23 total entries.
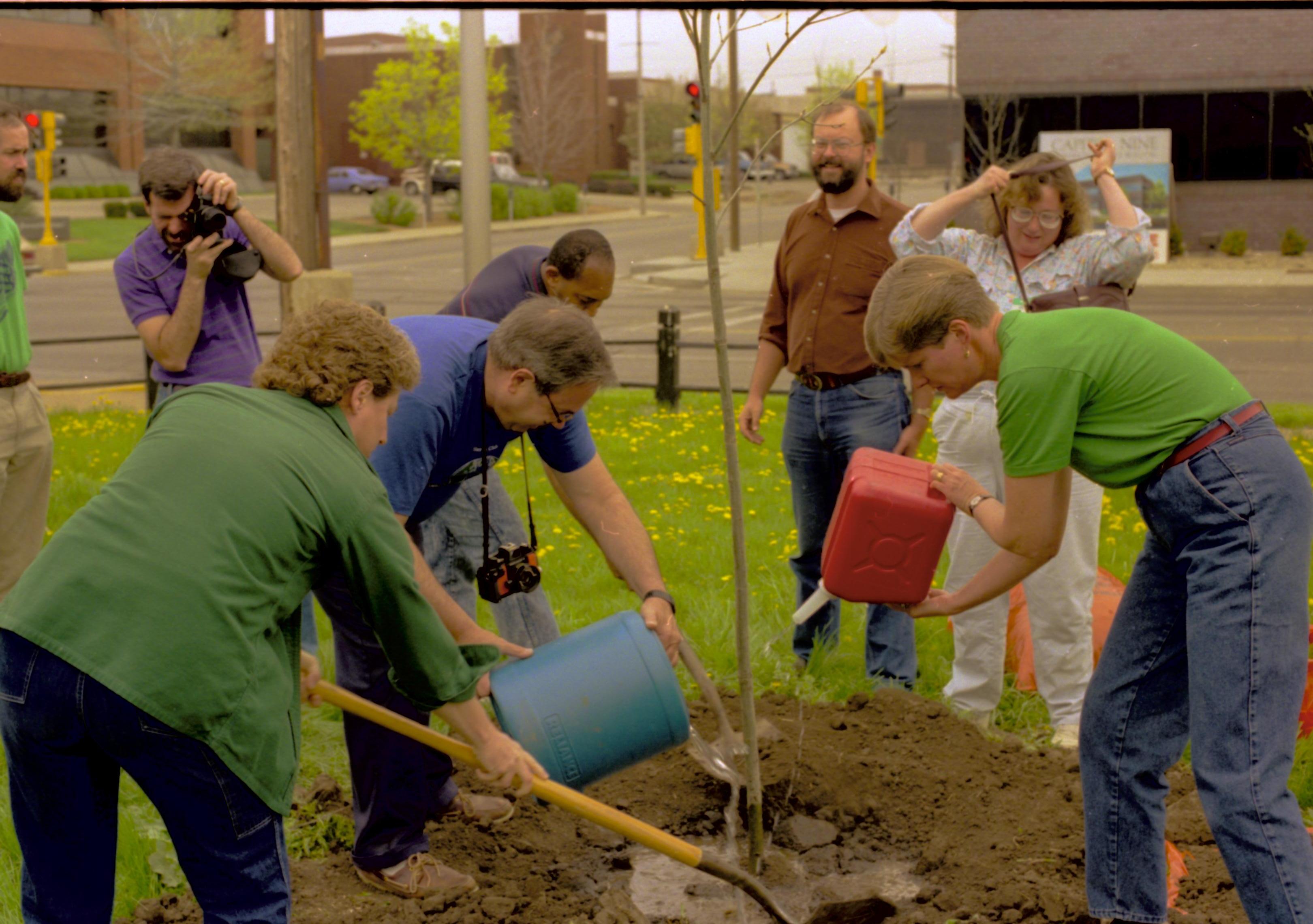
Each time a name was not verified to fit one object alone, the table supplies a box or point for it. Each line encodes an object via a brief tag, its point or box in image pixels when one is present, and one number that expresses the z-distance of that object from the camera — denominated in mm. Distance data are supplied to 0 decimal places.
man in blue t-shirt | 2797
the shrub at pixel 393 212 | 37969
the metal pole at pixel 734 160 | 19820
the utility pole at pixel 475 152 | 7902
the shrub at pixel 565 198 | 40938
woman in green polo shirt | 2512
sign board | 24109
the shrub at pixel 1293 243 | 24000
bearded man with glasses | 4238
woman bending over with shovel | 2041
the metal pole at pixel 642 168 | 38688
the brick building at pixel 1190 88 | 24016
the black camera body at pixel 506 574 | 3252
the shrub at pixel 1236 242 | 24391
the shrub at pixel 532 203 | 40125
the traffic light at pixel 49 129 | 20391
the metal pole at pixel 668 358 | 9484
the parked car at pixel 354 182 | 50094
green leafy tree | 39125
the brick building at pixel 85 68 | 39562
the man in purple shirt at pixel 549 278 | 3824
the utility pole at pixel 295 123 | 7559
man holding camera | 4273
